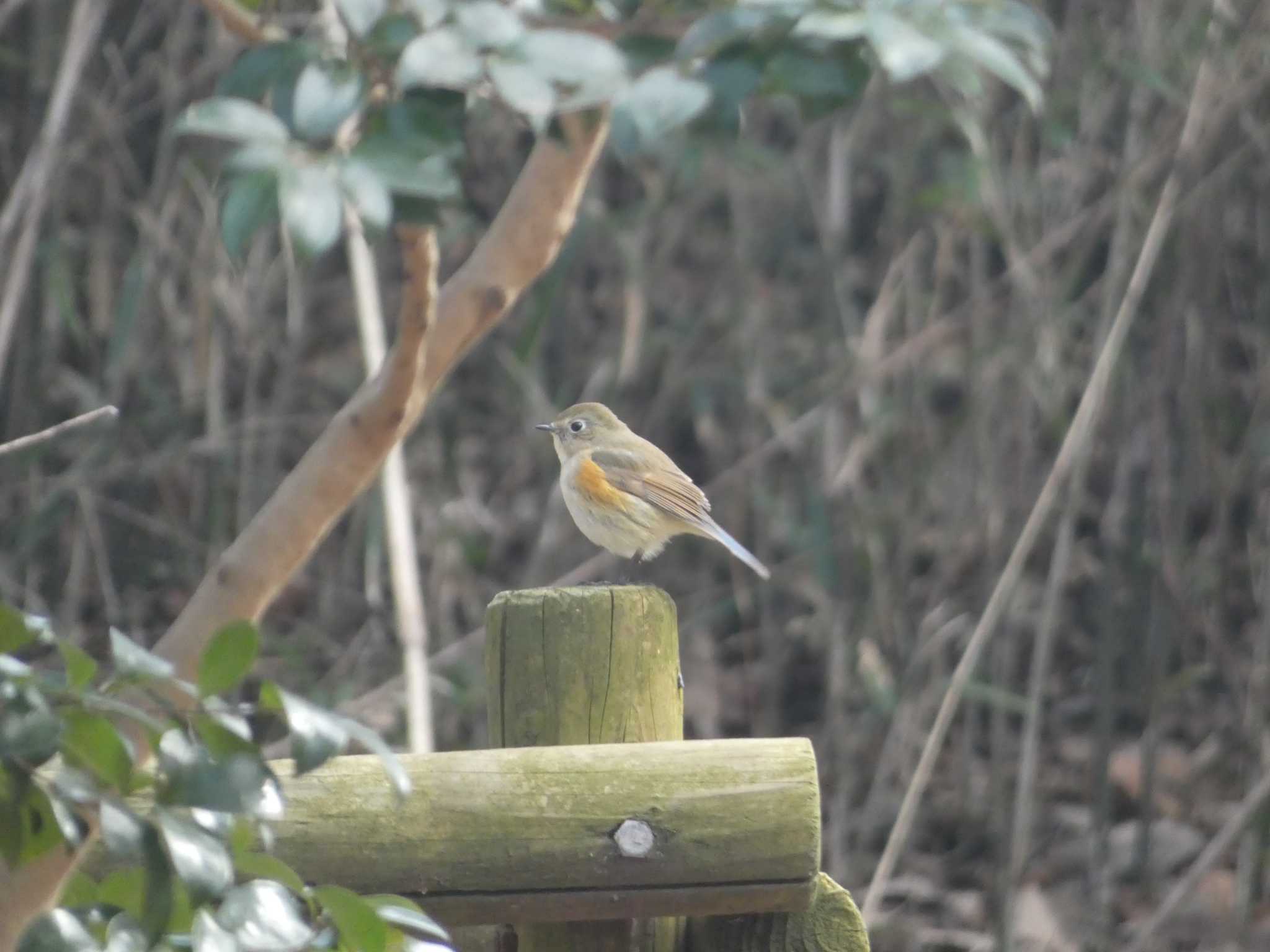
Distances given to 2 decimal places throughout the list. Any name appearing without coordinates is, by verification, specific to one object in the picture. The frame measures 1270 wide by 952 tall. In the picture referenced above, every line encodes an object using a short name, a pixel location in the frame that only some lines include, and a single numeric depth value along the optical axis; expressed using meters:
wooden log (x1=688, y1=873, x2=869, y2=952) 11.62
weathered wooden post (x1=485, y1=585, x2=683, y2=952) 11.67
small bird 12.45
